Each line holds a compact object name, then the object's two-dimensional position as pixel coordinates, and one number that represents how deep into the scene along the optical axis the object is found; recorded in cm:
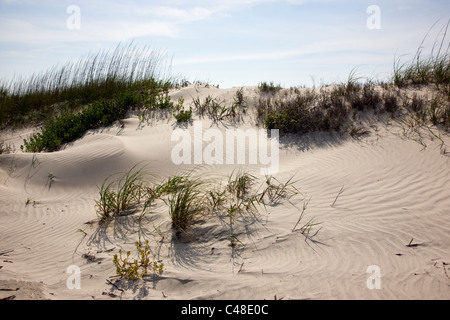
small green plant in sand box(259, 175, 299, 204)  533
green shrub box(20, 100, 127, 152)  844
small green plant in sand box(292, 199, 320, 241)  425
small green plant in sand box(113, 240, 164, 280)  362
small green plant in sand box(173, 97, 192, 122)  918
